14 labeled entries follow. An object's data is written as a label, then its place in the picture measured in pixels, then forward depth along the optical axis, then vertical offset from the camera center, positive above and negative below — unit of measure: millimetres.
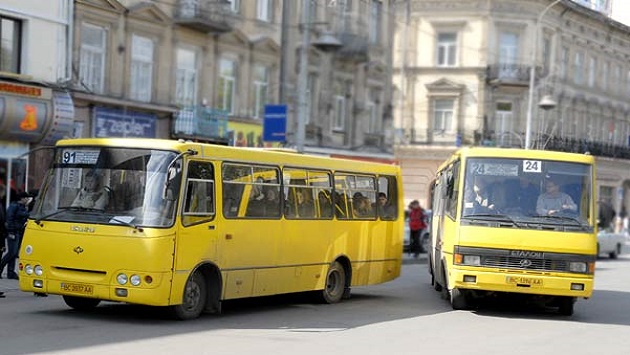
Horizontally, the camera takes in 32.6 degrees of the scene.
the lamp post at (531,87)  42197 +2753
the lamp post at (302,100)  28688 +1078
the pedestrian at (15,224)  18828 -1712
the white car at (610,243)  40719 -3387
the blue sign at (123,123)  28594 +222
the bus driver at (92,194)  13688 -826
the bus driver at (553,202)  16688 -763
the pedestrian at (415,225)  33438 -2493
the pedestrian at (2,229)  16844 -1634
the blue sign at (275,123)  27906 +406
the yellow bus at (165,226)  13336 -1217
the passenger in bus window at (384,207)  19516 -1151
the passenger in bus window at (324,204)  17531 -1031
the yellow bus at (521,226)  16234 -1148
